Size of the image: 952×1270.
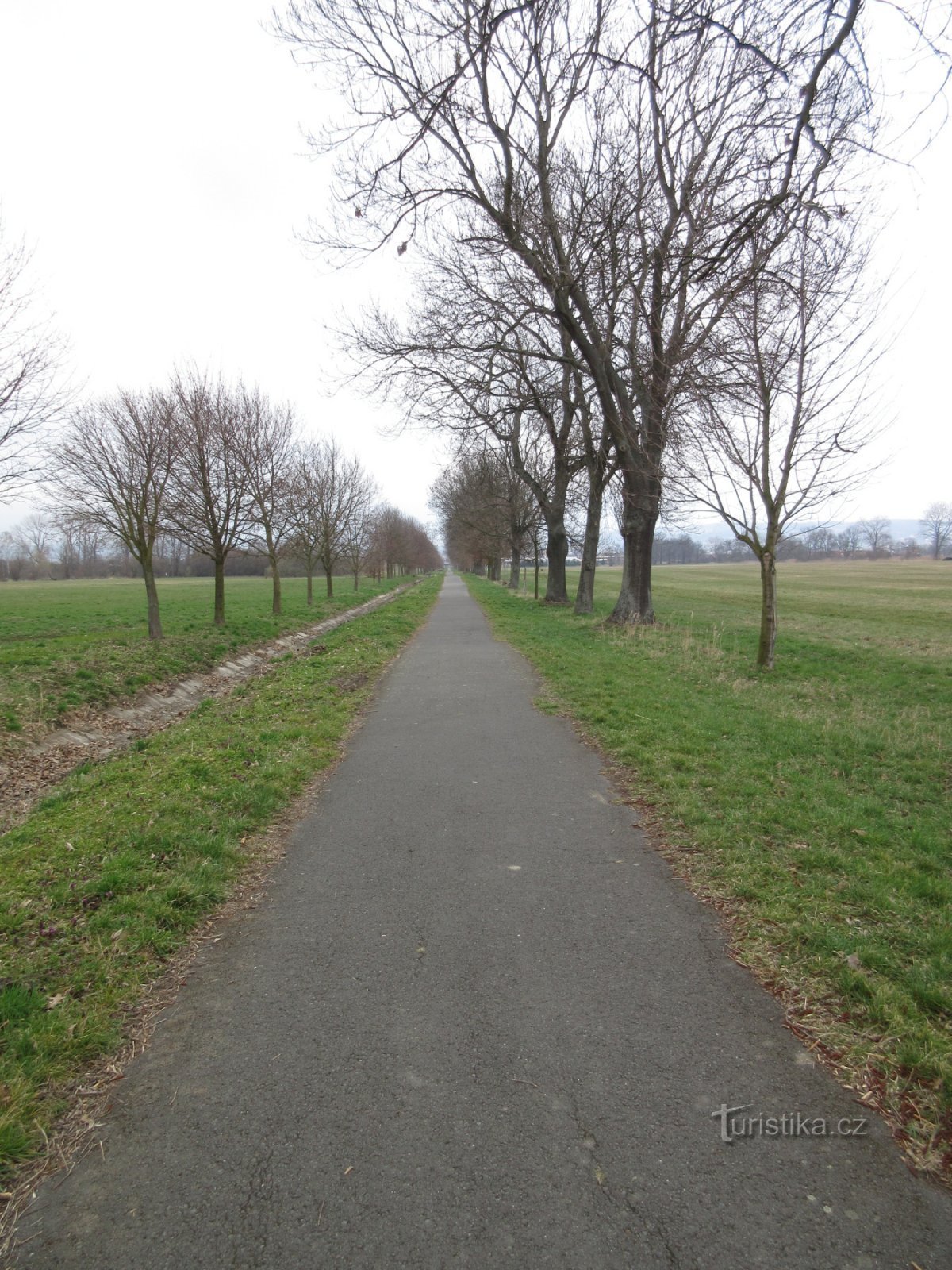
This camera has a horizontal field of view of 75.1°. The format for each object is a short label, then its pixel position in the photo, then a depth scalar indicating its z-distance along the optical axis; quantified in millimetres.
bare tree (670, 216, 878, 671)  9500
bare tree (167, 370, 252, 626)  16828
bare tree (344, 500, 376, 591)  35606
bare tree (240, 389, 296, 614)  20188
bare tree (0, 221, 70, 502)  9312
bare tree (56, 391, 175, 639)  14898
